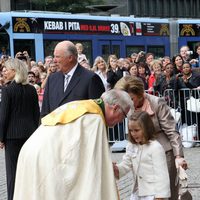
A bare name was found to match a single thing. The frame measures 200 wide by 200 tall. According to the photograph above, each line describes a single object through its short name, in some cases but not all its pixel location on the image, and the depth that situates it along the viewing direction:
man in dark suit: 8.77
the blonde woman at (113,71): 18.88
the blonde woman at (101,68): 18.84
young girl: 7.27
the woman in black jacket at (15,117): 10.37
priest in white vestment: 5.72
